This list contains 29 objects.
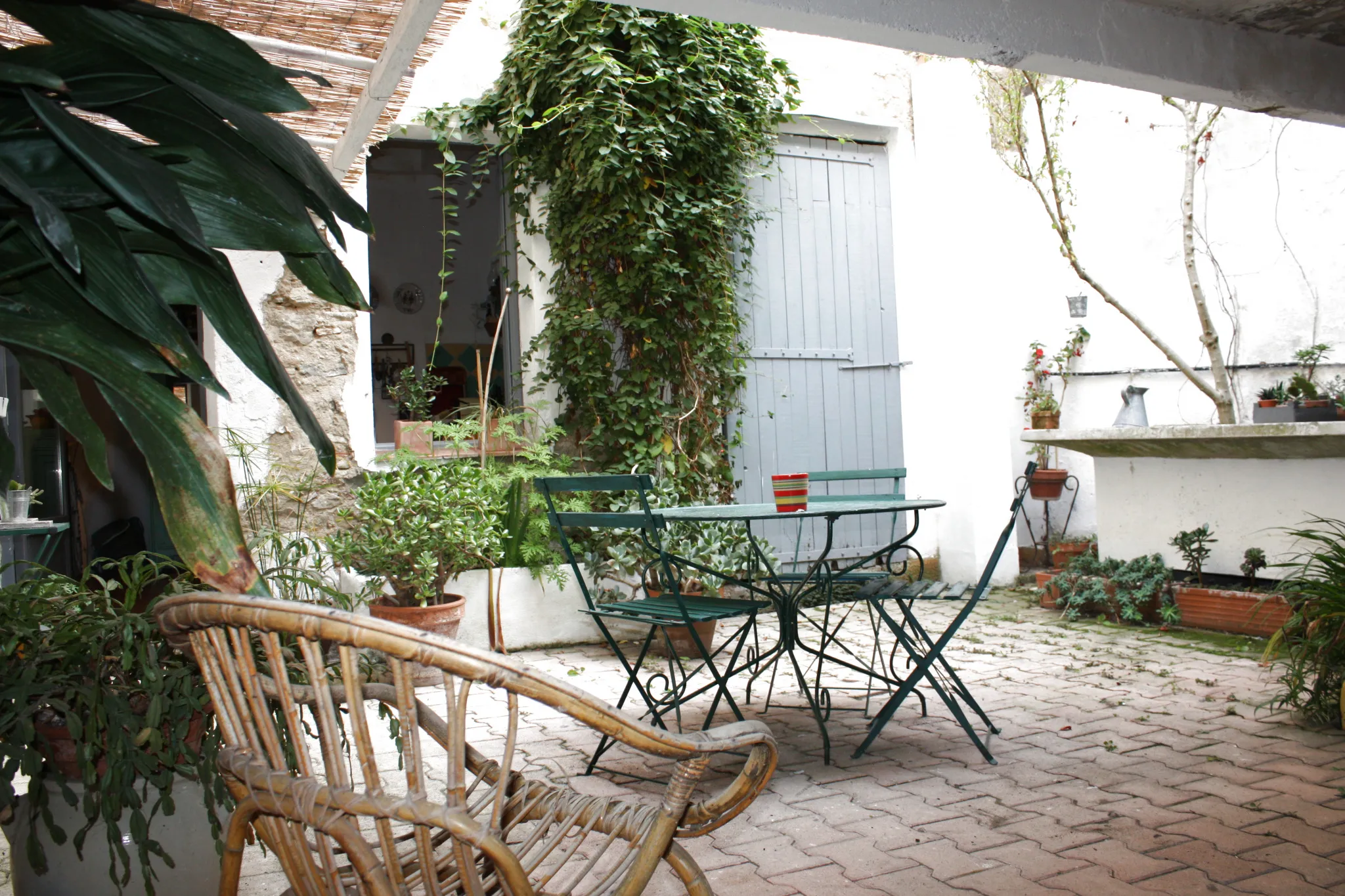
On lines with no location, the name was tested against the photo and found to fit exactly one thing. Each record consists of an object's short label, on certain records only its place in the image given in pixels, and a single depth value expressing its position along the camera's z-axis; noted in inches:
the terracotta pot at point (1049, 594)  245.4
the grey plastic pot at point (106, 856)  76.9
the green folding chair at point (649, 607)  124.5
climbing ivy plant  225.1
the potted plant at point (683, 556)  198.8
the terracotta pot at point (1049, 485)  290.7
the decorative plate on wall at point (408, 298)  346.0
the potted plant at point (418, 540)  180.2
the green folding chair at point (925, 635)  128.3
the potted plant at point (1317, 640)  135.5
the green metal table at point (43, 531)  146.4
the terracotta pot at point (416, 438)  216.8
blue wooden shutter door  260.2
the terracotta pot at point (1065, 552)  272.4
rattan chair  43.8
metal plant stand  293.9
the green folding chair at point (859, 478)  149.6
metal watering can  243.1
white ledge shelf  187.6
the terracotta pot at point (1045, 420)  289.3
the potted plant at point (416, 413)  217.3
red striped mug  130.9
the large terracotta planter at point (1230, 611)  197.5
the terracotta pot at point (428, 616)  178.5
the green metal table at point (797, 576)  126.0
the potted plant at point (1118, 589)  217.5
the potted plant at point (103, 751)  72.0
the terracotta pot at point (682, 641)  193.3
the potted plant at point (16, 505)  159.3
